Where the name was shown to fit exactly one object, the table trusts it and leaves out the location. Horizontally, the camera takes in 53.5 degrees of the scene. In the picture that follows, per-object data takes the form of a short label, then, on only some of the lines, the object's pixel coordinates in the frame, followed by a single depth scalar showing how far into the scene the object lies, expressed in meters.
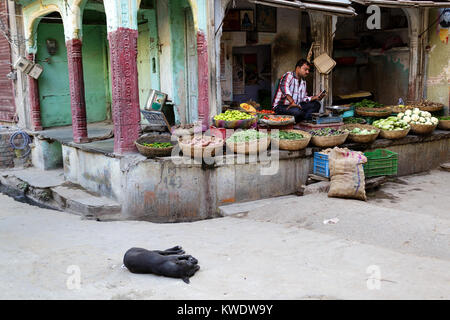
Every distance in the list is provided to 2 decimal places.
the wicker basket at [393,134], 8.95
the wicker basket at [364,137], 8.52
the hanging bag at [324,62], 9.90
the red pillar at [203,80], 8.37
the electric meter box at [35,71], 11.51
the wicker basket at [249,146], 7.60
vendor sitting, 9.21
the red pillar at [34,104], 11.69
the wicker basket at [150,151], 7.37
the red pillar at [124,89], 7.40
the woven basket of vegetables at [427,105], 10.48
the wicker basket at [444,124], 10.01
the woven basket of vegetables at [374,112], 10.04
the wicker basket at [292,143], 7.86
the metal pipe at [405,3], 9.45
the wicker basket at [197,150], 7.34
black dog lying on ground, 4.55
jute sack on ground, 7.32
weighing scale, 8.79
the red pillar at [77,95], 9.29
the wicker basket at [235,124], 8.08
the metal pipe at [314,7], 7.95
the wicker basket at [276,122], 8.34
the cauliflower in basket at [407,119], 9.49
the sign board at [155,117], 9.16
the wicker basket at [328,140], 8.19
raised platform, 7.41
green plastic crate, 8.30
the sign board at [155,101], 9.42
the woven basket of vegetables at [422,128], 9.34
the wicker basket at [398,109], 10.12
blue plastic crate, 7.88
